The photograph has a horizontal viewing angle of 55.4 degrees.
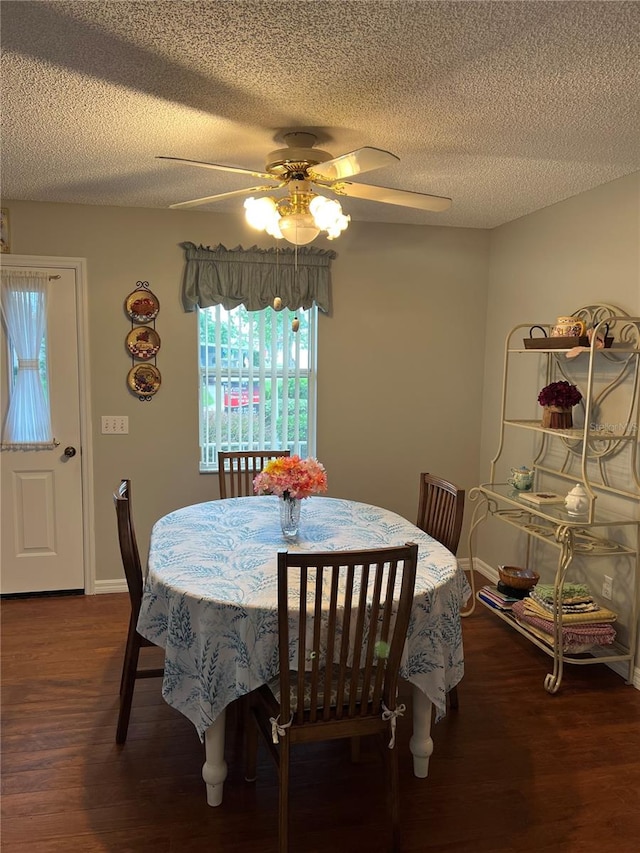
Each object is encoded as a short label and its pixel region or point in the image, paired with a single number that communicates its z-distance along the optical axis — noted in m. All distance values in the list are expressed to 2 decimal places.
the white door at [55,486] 3.74
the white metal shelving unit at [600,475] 2.88
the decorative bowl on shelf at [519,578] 3.39
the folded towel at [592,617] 2.90
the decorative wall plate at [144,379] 3.84
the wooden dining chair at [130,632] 2.32
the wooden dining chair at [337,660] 1.74
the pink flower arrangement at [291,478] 2.43
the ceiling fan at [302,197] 2.34
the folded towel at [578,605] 2.95
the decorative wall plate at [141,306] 3.79
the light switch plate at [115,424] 3.85
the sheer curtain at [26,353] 3.65
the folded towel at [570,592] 3.02
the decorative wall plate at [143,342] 3.82
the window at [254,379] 3.99
